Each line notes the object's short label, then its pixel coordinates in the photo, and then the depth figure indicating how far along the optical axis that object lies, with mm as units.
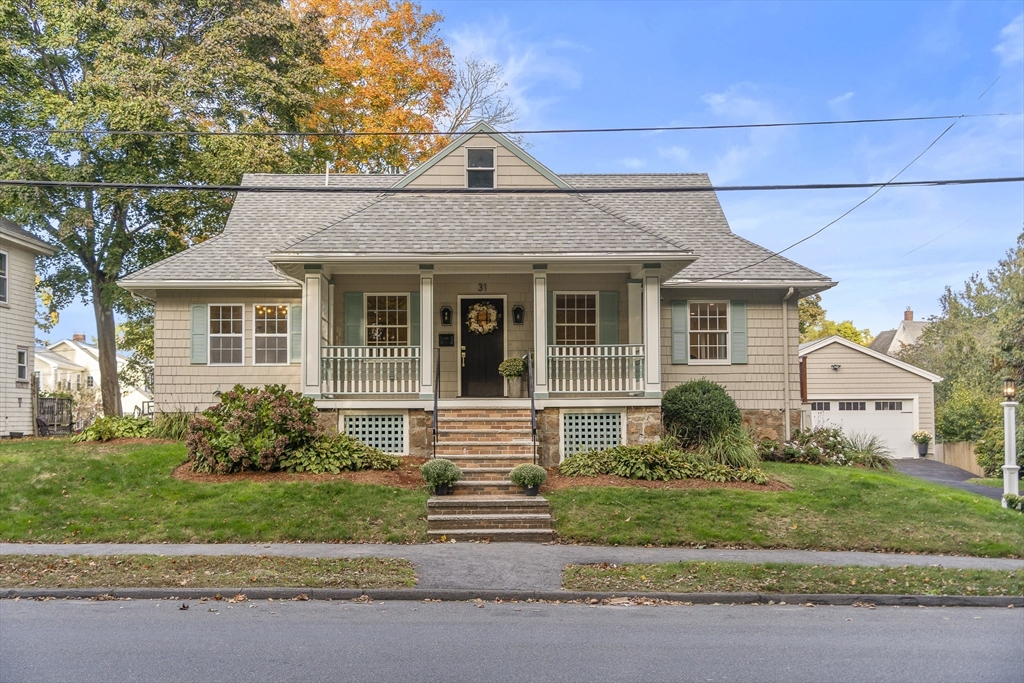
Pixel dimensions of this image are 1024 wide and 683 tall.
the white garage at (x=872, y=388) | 28766
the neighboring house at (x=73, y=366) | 52094
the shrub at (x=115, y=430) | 16547
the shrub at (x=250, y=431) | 13836
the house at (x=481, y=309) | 15766
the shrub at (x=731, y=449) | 15016
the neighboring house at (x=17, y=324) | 22219
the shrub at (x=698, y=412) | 15758
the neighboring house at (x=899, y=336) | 54506
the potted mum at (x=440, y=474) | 12684
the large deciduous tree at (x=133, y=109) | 24484
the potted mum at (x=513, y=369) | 16594
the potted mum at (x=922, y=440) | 28344
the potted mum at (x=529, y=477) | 12789
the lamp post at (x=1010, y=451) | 14055
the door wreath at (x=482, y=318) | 18109
